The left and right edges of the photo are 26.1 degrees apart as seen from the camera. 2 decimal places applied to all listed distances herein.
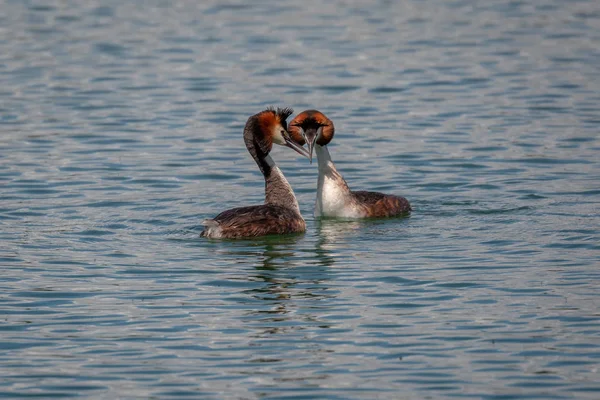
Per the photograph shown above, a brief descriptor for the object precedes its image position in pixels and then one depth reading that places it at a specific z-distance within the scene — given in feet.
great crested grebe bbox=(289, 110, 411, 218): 53.21
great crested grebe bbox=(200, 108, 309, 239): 49.21
